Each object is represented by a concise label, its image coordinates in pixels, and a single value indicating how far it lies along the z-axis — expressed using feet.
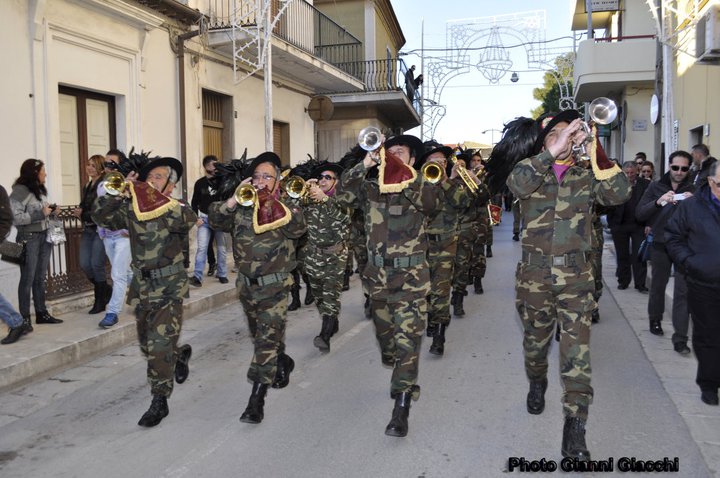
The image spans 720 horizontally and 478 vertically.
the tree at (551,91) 106.32
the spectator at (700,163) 21.08
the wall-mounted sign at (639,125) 64.64
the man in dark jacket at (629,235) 30.42
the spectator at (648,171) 30.68
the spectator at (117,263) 23.97
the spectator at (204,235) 32.89
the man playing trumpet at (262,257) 15.67
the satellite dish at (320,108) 52.85
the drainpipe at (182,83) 38.29
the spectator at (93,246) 24.80
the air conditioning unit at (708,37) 31.07
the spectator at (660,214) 21.50
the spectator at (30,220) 22.59
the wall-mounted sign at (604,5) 67.26
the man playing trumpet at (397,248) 14.61
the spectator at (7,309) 20.46
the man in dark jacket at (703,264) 15.28
